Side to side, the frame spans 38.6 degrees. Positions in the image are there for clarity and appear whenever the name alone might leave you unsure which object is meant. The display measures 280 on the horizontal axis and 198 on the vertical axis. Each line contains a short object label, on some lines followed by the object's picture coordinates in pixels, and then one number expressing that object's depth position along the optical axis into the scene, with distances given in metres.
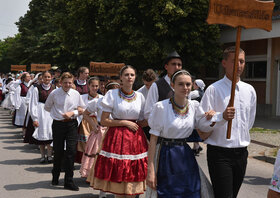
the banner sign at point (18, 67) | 21.36
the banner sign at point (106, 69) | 8.30
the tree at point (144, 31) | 17.72
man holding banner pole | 3.61
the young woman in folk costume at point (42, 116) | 8.66
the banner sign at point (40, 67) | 14.23
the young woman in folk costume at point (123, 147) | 4.74
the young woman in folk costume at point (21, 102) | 12.73
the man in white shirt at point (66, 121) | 6.52
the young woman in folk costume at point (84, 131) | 7.04
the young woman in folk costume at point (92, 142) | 6.24
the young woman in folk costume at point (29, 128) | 9.41
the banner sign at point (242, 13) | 3.44
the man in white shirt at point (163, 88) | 4.78
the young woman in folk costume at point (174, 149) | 3.62
